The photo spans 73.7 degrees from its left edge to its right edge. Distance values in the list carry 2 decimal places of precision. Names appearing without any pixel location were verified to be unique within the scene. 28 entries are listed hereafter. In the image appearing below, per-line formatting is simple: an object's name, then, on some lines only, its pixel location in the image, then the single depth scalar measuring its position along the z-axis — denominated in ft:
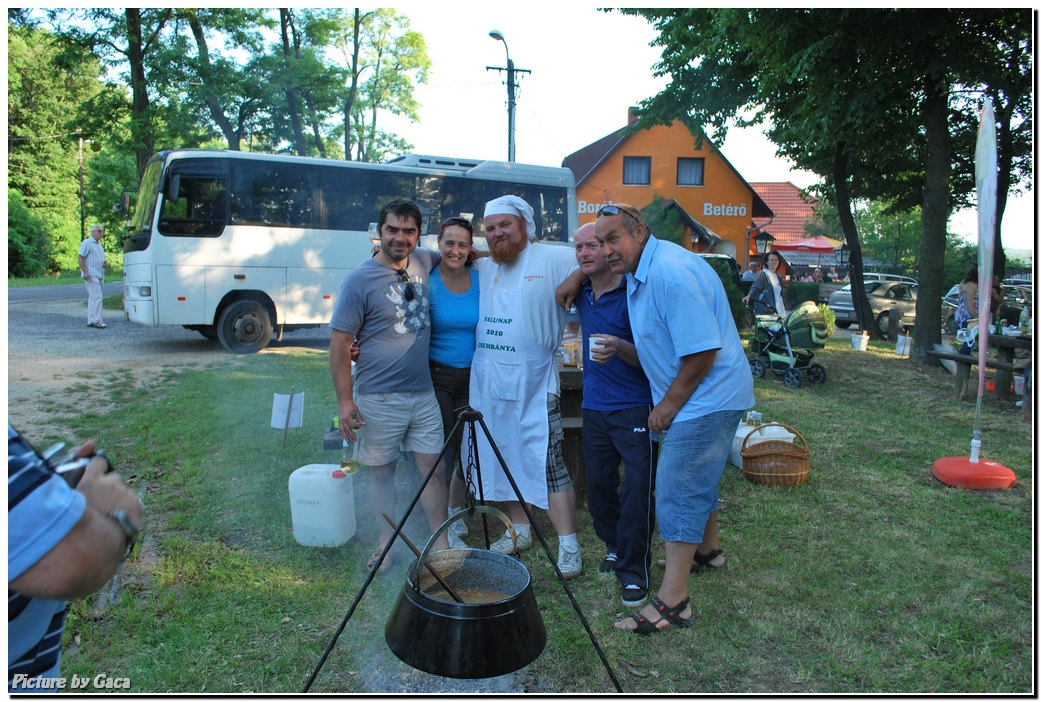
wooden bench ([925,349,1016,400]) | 26.71
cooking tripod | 7.48
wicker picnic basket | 15.98
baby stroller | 29.43
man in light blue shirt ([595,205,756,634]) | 9.07
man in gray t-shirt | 10.68
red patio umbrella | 112.47
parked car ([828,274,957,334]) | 55.62
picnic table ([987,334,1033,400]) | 25.93
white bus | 34.73
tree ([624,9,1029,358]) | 29.96
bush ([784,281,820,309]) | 80.59
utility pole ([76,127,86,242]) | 97.58
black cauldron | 6.62
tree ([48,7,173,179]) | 45.78
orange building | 102.68
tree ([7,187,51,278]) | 90.12
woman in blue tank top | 11.46
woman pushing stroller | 33.22
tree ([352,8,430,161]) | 85.35
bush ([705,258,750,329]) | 42.68
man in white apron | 11.28
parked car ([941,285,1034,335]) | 49.11
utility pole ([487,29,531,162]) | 63.52
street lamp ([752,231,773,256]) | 66.28
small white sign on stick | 16.46
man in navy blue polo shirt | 10.38
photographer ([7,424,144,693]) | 3.47
